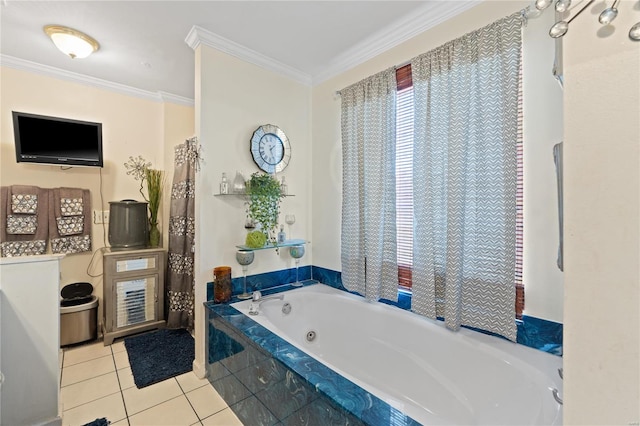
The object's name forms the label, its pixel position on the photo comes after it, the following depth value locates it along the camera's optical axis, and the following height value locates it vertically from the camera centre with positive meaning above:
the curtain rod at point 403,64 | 2.02 +1.07
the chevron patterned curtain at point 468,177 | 1.52 +0.21
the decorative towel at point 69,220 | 2.61 -0.07
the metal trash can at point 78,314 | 2.54 -0.93
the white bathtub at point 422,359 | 1.35 -0.88
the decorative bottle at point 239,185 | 2.29 +0.22
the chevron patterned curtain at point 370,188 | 2.10 +0.20
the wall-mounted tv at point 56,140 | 2.43 +0.66
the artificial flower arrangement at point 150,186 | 3.11 +0.30
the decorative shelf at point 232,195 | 2.25 +0.14
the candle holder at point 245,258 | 2.26 -0.36
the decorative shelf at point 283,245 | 2.31 -0.28
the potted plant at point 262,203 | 2.31 +0.08
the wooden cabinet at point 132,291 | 2.68 -0.78
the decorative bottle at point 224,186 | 2.21 +0.21
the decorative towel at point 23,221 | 2.42 -0.07
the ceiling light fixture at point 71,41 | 2.01 +1.26
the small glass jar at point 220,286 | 2.17 -0.56
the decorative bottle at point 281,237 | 2.54 -0.22
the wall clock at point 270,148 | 2.45 +0.58
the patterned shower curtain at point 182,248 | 2.84 -0.36
